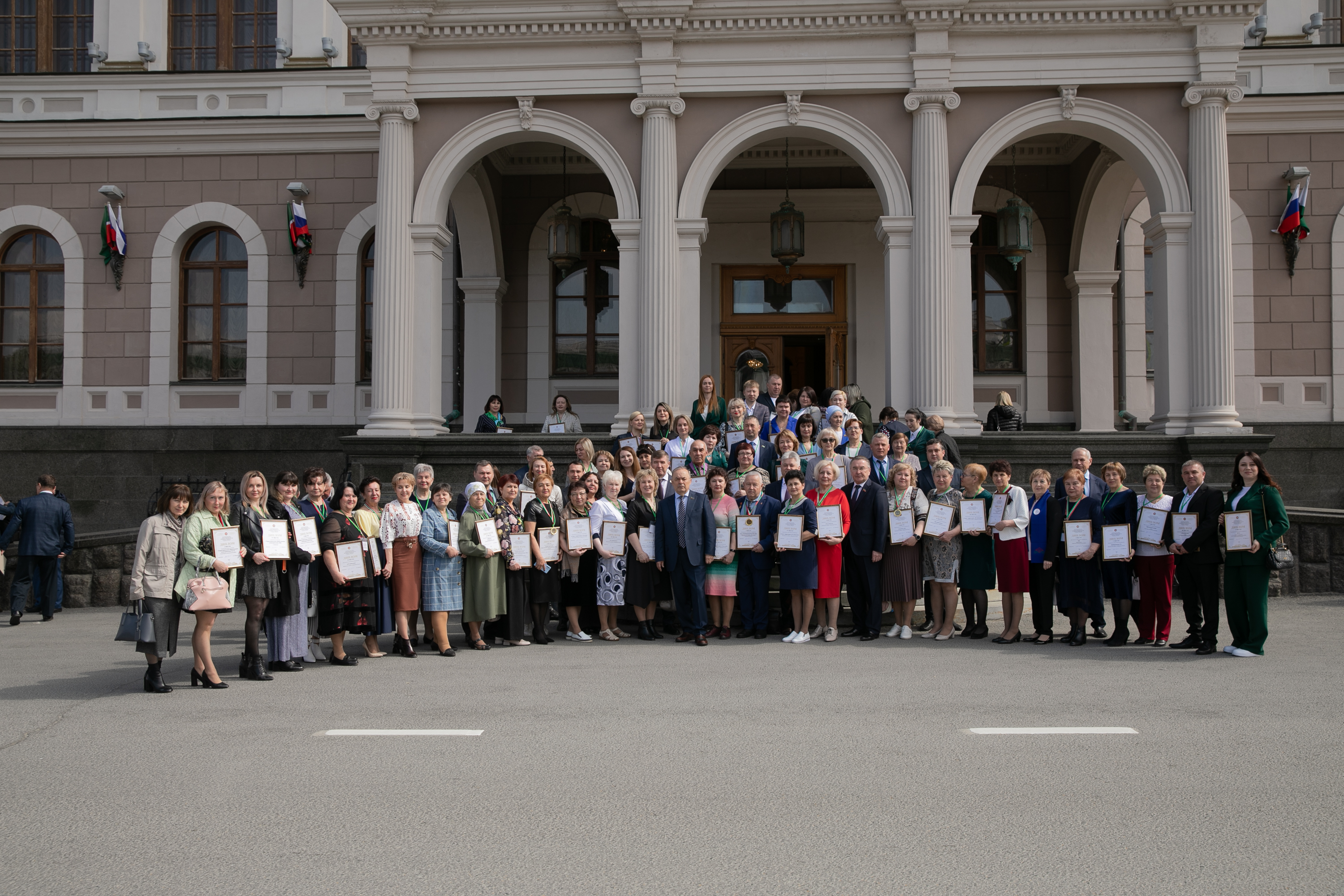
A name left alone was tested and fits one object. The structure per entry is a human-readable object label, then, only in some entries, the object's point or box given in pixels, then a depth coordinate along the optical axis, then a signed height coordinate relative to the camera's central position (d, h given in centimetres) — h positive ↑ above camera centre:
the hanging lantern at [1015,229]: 1576 +375
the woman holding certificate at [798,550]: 1055 -59
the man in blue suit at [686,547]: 1077 -56
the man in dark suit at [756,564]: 1084 -75
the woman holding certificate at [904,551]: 1069 -61
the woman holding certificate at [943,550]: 1069 -60
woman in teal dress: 1066 -76
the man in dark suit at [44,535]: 1347 -51
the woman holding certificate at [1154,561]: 1016 -70
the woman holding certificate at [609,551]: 1084 -60
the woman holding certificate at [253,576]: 889 -68
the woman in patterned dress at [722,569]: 1080 -79
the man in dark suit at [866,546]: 1071 -56
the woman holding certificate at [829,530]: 1059 -40
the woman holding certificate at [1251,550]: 945 -55
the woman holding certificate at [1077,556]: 1036 -64
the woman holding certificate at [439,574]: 1012 -77
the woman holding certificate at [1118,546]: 1026 -55
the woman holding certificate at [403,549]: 1005 -53
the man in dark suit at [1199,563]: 973 -69
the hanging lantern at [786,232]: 1620 +383
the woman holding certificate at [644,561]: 1087 -70
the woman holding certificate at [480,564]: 1027 -69
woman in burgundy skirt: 1048 -66
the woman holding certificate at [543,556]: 1066 -63
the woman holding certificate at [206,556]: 844 -49
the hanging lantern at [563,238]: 1689 +392
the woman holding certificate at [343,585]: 948 -82
